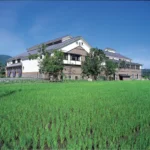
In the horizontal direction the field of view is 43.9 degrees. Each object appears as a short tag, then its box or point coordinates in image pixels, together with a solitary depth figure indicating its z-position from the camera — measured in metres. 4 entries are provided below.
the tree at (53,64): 21.98
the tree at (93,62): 27.20
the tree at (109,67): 31.25
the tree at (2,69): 34.47
